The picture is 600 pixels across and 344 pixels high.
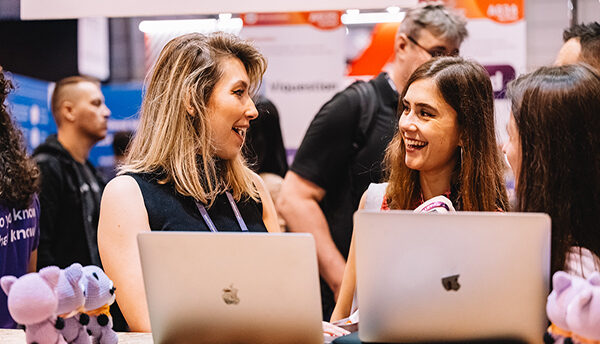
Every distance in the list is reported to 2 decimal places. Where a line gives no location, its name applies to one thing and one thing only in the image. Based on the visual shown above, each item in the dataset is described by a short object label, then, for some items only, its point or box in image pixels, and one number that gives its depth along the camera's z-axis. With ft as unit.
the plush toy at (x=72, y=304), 5.35
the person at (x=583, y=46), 10.11
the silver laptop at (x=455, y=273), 4.98
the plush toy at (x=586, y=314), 4.58
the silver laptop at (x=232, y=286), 5.19
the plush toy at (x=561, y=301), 4.71
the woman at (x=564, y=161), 5.61
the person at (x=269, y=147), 13.24
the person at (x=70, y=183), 14.15
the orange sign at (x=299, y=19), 16.55
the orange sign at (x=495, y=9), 15.52
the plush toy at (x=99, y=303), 5.60
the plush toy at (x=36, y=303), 5.19
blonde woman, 7.05
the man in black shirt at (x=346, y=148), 10.66
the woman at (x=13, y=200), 8.93
